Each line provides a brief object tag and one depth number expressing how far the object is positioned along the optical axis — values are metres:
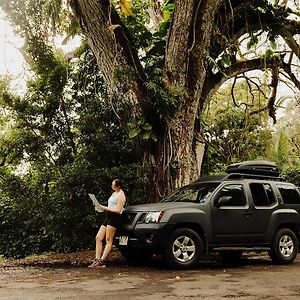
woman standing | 10.83
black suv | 10.24
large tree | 13.67
